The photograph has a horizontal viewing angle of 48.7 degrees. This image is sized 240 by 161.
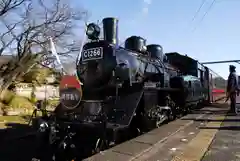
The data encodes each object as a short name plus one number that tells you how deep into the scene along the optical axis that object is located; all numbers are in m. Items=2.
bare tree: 20.64
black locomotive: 6.33
